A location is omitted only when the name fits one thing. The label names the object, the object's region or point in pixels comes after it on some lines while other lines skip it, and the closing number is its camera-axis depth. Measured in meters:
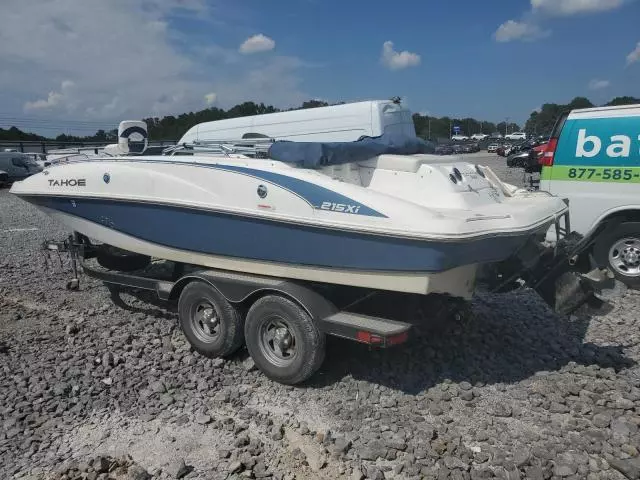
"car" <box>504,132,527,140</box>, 78.12
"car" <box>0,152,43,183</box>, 22.69
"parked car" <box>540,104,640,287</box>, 7.12
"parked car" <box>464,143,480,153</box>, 56.34
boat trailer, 4.51
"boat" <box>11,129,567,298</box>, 4.16
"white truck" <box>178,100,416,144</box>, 7.02
